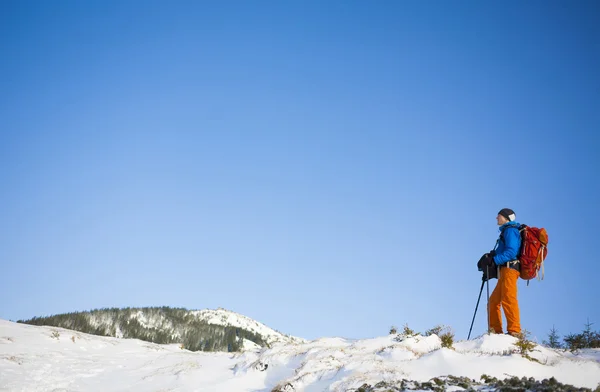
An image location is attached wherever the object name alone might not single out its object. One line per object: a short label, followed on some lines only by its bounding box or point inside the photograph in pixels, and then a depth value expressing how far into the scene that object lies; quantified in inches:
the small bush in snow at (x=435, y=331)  441.1
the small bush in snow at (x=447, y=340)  386.5
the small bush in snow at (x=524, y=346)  319.8
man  397.4
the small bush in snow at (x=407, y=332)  438.0
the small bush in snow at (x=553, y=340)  541.5
